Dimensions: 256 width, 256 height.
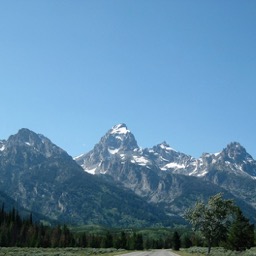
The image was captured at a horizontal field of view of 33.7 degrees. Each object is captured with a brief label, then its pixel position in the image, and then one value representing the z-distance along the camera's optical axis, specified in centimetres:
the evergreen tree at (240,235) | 10094
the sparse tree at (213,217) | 11283
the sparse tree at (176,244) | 17726
